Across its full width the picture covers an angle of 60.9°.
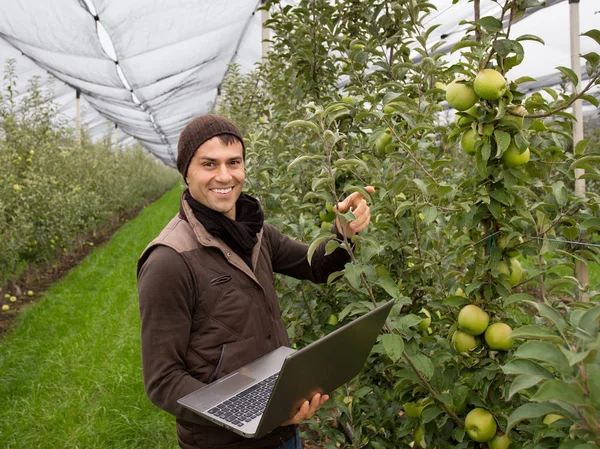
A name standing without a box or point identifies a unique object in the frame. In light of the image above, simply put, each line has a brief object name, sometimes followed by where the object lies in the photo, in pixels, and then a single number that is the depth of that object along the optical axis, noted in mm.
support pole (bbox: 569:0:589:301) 3836
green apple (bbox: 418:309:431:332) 1778
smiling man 1372
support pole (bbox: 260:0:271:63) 4570
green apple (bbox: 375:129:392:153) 1818
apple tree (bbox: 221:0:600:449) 1174
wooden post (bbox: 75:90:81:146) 9664
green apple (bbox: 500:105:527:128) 1272
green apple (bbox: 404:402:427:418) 1713
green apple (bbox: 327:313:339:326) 2098
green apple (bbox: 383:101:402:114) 1758
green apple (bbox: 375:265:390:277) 1812
